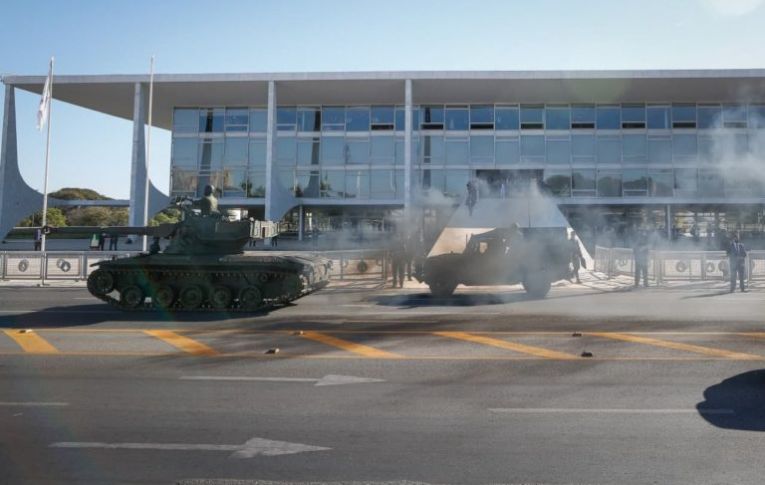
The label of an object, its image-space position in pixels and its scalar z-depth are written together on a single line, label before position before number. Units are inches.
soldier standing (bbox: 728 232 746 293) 701.3
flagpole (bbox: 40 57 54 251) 1150.0
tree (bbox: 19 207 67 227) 1830.2
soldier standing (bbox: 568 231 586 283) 628.8
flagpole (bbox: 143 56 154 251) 1163.3
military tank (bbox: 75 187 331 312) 520.7
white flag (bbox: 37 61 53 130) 1115.3
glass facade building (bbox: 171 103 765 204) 1541.6
